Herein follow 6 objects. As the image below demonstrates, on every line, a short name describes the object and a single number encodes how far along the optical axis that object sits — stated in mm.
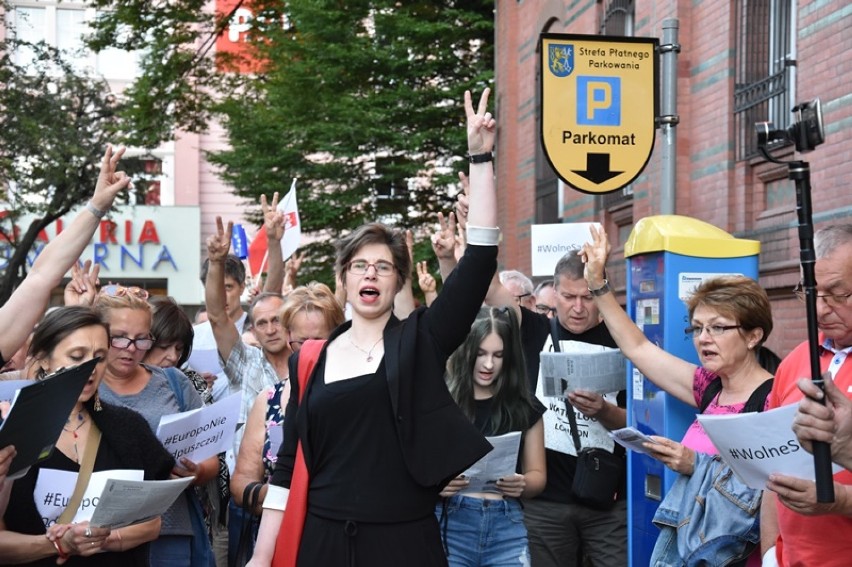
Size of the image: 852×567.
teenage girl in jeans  5566
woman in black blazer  4270
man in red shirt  4012
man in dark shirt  6641
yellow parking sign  8695
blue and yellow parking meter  6512
